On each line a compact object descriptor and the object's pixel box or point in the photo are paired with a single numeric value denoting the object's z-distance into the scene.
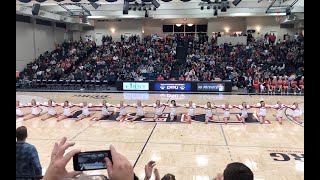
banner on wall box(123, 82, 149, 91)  25.17
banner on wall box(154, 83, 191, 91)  24.72
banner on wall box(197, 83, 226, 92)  24.52
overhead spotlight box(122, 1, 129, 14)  22.57
